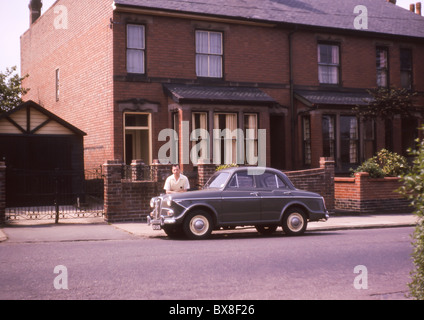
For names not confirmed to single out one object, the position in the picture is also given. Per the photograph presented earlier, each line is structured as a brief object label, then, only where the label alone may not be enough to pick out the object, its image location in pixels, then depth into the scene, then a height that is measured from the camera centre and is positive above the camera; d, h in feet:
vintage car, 39.88 -2.94
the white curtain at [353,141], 75.77 +3.68
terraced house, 66.13 +13.04
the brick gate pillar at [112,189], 51.11 -1.91
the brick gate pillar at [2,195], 48.37 -2.21
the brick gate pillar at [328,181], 60.64 -1.63
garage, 62.85 +3.09
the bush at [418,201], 15.45 -1.04
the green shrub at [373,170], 61.57 -0.42
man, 44.68 -1.21
